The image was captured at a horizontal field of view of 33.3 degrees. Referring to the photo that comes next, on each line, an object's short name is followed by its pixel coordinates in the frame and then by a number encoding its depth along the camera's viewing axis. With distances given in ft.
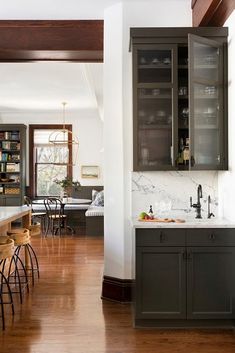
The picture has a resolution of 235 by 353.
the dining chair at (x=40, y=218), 29.46
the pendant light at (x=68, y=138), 35.65
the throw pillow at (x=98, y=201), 30.06
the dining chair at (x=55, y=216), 28.84
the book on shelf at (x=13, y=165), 34.04
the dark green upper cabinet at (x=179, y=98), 12.32
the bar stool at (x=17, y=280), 14.50
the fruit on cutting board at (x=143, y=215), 12.62
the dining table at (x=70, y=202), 29.43
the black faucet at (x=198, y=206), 13.00
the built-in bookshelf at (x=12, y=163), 33.60
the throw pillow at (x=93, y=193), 33.40
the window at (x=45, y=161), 35.70
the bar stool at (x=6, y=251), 11.70
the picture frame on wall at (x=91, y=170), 35.70
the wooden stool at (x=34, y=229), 17.19
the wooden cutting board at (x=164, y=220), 12.07
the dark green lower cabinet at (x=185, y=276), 11.34
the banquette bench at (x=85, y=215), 27.86
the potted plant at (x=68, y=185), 31.73
